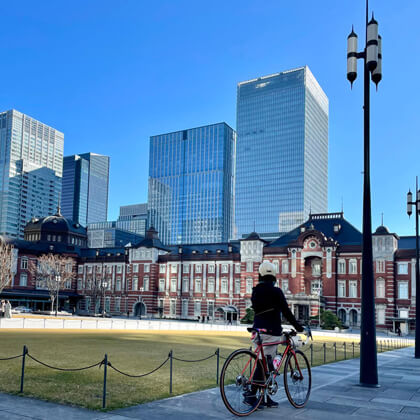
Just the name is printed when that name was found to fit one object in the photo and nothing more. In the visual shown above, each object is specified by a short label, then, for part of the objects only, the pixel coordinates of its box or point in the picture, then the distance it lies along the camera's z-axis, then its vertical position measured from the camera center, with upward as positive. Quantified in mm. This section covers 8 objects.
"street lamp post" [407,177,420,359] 24094 +41
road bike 8859 -1897
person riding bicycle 9336 -740
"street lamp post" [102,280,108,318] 76344 -2939
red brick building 65188 -89
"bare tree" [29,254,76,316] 80375 +49
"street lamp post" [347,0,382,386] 13555 +1836
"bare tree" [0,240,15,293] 60053 +491
